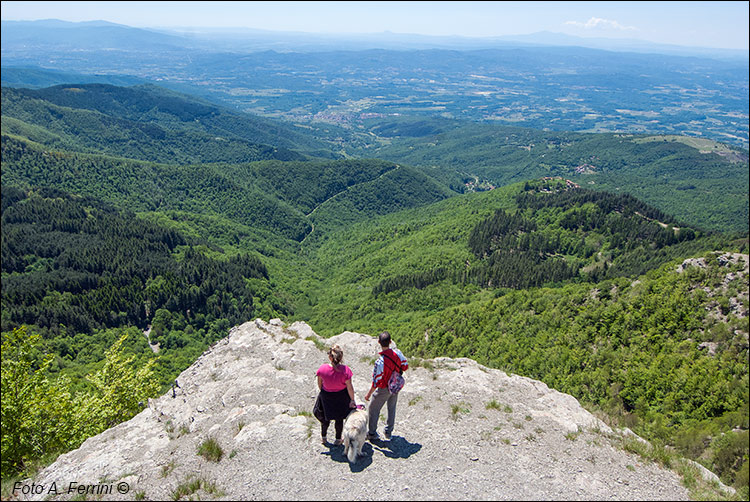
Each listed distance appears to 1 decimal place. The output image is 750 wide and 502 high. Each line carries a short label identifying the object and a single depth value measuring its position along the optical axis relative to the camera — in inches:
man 550.0
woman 521.3
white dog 527.5
